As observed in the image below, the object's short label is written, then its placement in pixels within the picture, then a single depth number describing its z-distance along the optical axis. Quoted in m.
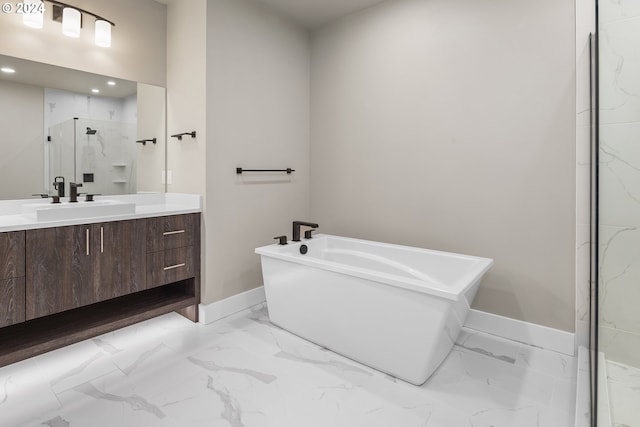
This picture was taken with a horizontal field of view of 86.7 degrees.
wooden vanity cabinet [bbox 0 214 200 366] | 1.86
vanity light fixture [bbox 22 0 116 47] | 2.22
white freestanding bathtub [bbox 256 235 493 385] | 1.82
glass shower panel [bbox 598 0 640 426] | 1.53
